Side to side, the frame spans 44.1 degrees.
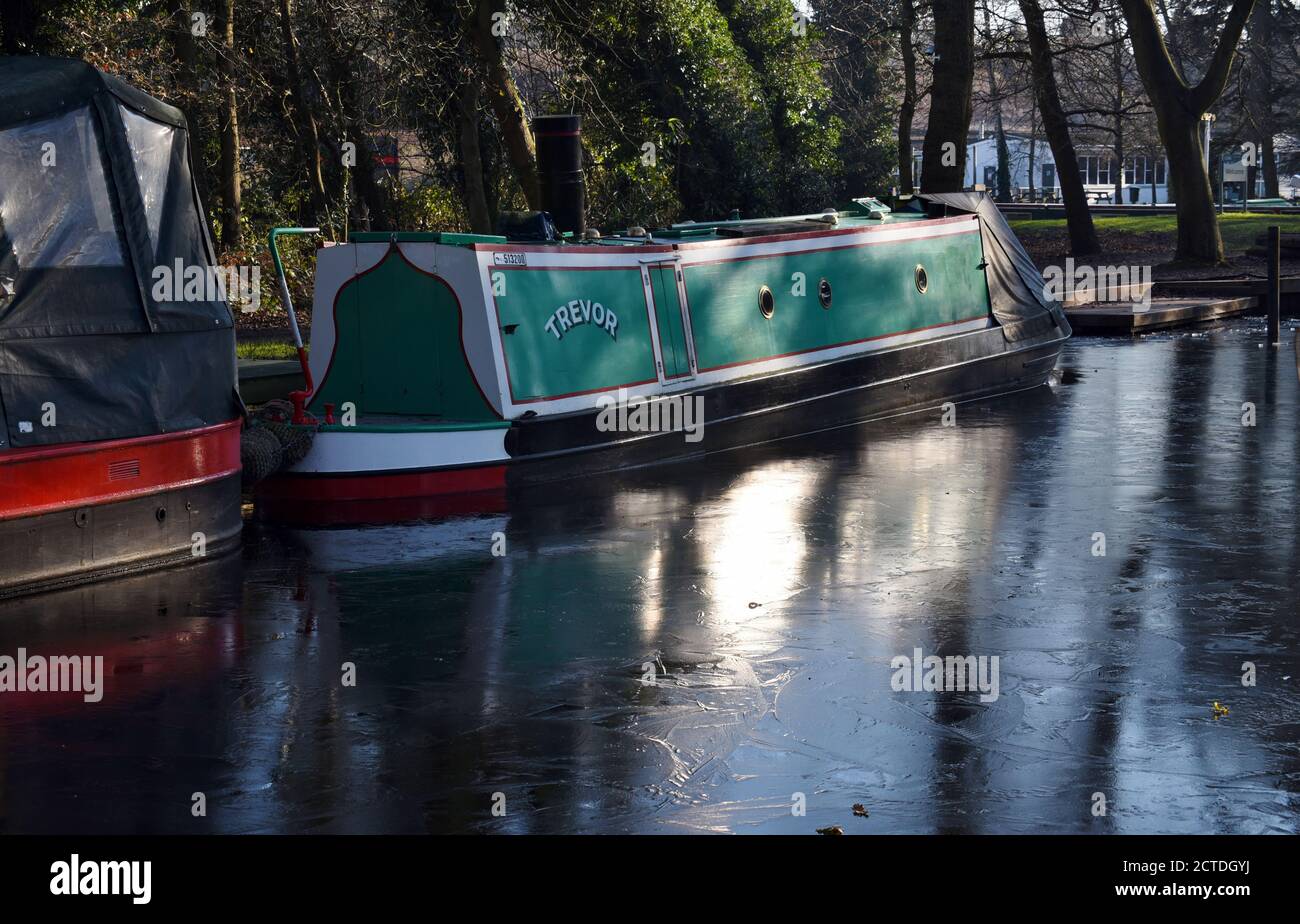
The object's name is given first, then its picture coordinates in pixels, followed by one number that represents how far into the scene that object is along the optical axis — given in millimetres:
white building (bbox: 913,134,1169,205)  70438
